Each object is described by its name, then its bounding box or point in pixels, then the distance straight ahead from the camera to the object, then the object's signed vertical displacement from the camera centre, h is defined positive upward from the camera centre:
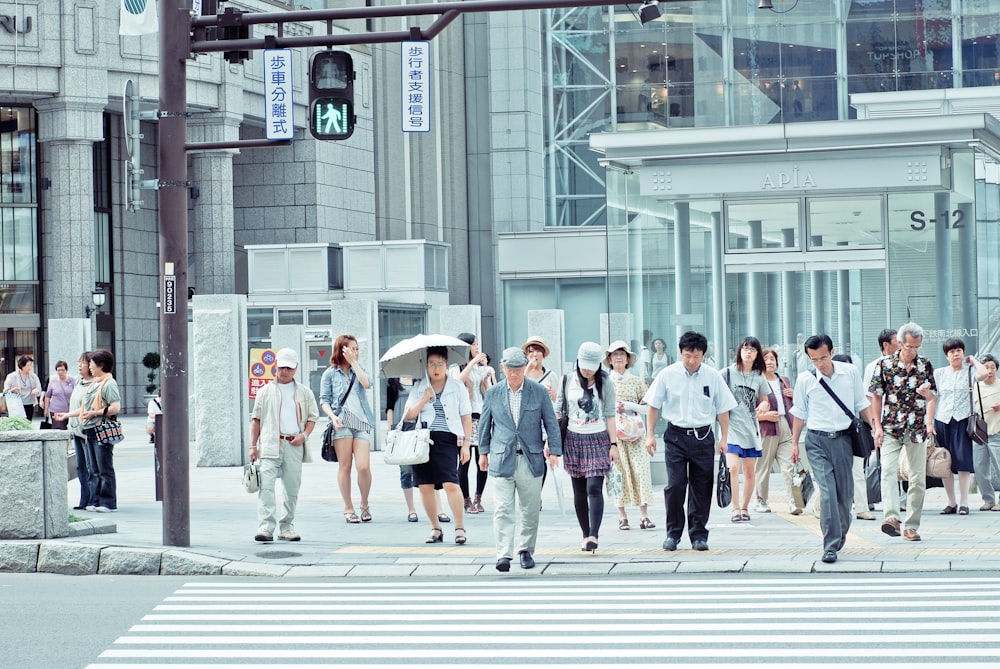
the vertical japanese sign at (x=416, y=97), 22.09 +3.61
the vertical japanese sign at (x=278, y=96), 19.91 +3.45
